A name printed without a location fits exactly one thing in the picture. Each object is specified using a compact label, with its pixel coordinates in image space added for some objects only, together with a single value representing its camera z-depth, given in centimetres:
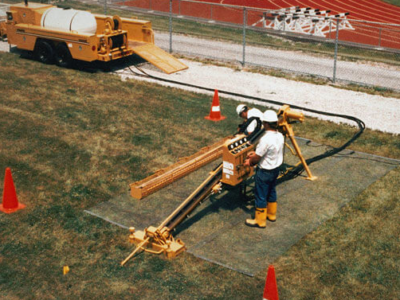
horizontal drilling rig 811
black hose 1112
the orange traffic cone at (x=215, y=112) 1388
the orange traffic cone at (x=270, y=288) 664
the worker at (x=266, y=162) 867
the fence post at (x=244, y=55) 2030
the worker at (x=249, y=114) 973
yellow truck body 1731
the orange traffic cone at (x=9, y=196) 923
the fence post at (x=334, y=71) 1819
